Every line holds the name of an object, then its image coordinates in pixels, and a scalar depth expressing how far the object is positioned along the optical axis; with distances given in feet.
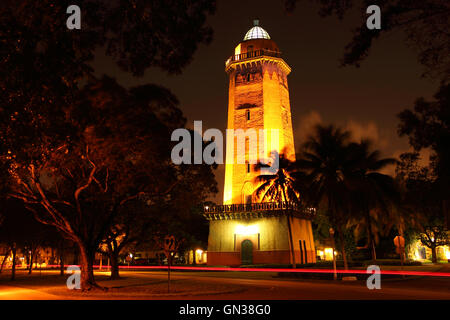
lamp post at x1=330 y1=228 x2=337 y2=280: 84.35
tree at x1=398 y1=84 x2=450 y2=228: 64.69
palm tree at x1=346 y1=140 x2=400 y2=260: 97.60
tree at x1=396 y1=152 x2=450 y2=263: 79.92
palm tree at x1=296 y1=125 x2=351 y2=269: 95.76
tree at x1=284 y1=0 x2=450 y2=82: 29.71
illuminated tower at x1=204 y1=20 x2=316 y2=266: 150.20
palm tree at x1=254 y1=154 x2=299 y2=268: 113.29
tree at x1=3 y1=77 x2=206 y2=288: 57.21
